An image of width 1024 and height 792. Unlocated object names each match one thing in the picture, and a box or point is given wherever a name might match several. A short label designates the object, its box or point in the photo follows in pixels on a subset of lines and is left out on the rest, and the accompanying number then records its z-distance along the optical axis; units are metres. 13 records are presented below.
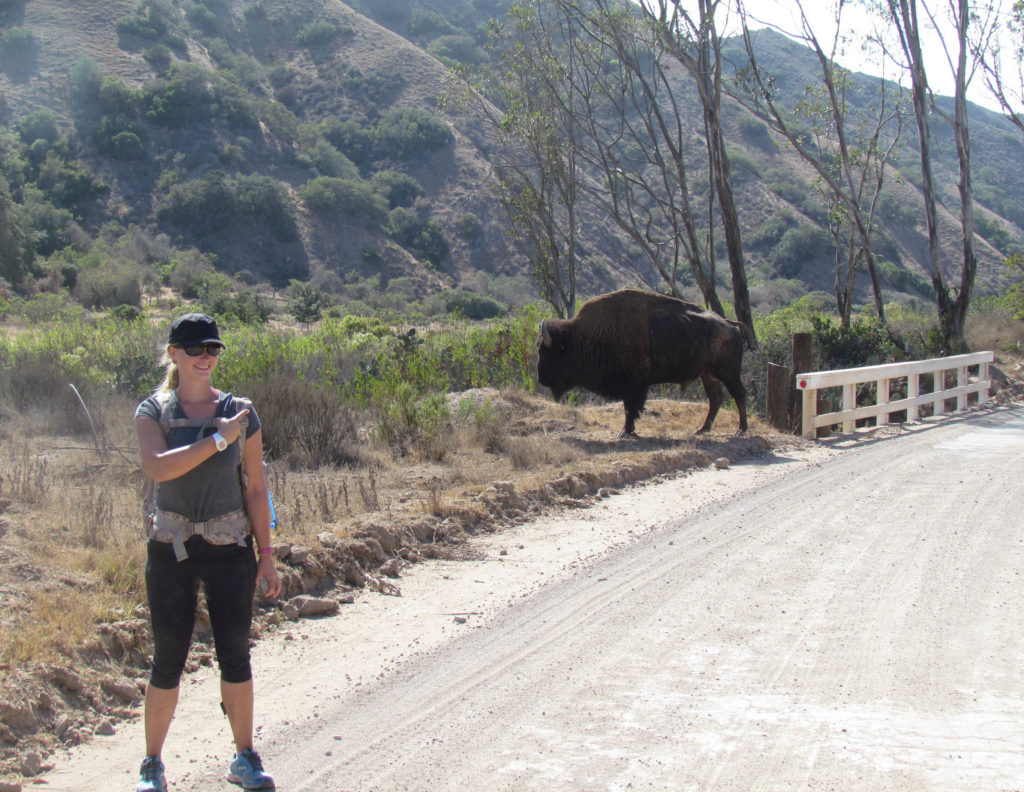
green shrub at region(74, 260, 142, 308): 36.28
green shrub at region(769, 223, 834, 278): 57.34
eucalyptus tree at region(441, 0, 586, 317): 25.02
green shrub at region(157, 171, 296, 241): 48.38
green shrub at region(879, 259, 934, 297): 56.03
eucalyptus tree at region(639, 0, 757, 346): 20.97
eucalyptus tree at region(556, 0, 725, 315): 22.86
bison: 14.78
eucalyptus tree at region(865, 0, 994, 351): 26.00
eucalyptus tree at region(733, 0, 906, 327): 25.97
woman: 4.05
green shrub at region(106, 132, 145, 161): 51.06
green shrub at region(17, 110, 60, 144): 50.56
